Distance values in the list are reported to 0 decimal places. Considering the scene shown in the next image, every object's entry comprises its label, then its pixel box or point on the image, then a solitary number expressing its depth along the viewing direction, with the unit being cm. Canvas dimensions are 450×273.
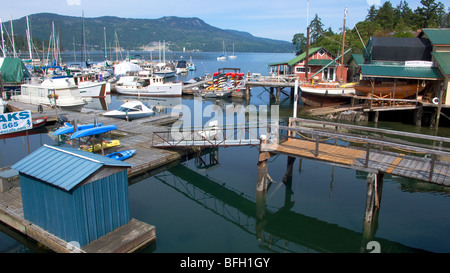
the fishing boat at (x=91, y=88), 5041
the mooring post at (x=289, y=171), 1803
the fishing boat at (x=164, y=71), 7700
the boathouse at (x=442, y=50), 3033
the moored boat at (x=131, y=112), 3198
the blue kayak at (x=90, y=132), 1841
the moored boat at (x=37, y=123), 2811
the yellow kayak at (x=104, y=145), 2043
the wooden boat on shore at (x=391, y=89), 3341
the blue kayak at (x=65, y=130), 2050
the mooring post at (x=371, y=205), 1302
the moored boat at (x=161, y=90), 5231
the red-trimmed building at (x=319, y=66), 4738
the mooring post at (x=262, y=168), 1565
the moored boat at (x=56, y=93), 3728
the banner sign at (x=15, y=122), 2388
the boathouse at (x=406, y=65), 3219
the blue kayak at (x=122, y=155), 1920
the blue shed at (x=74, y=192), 1037
